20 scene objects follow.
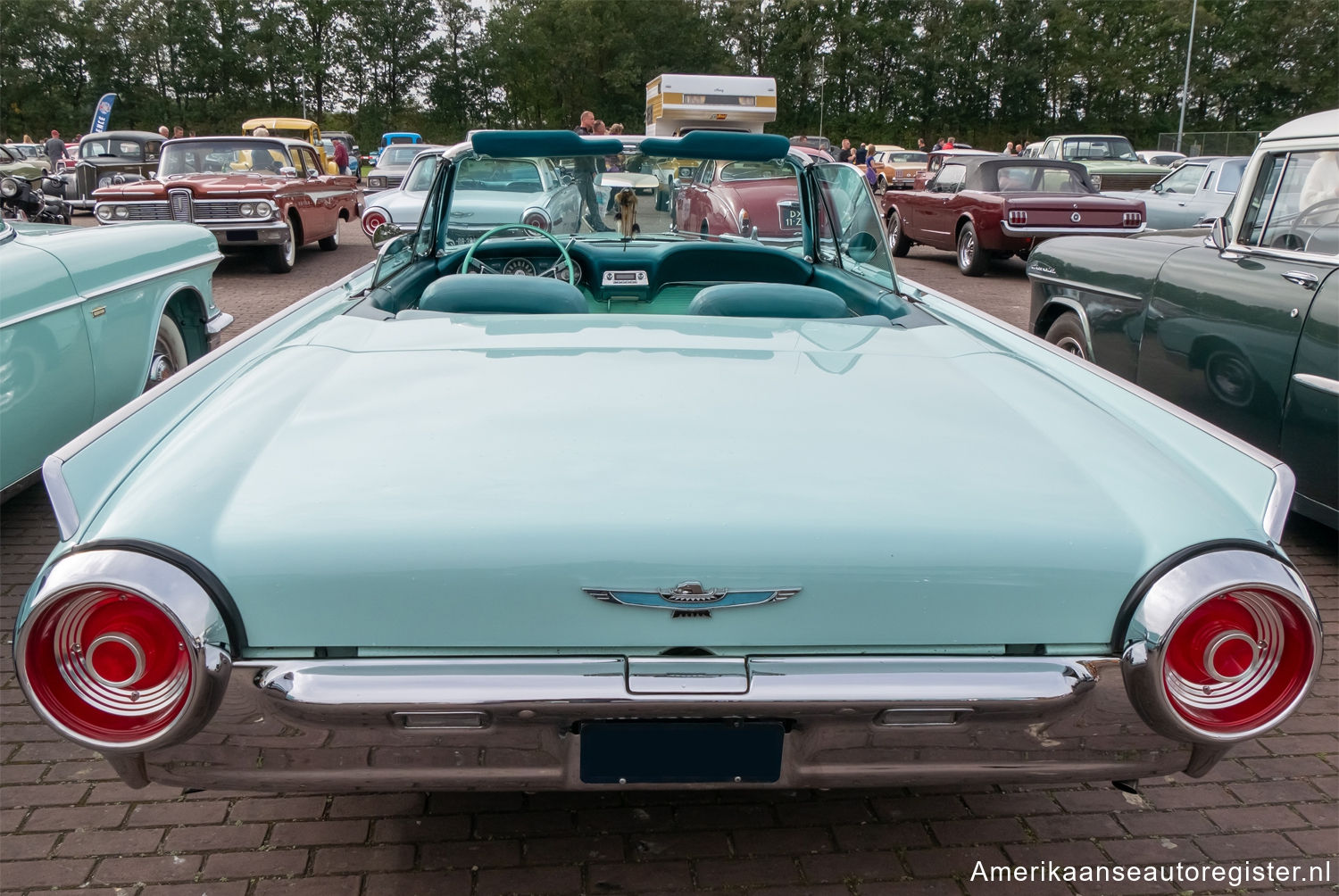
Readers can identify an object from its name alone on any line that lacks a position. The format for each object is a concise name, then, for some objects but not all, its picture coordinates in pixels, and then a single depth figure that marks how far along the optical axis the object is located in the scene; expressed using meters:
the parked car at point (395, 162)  18.66
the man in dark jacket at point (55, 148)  24.03
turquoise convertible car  1.52
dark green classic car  3.65
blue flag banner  24.05
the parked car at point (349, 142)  32.05
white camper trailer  18.22
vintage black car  16.94
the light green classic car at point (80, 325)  3.50
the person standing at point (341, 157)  18.96
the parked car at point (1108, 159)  18.45
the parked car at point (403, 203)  11.27
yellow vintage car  29.28
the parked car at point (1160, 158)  23.23
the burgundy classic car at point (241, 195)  11.18
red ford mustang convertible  11.43
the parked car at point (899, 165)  27.75
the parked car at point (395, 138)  38.01
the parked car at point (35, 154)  23.89
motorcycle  12.71
